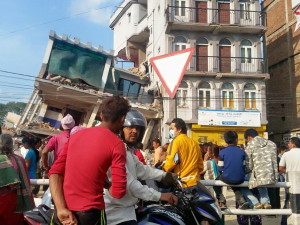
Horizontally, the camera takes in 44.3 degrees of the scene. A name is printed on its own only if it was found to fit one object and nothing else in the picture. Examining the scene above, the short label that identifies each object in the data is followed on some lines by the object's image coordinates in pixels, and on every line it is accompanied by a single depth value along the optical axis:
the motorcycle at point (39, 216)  2.70
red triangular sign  6.94
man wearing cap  5.61
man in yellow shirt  4.87
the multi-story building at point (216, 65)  24.16
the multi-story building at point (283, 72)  26.75
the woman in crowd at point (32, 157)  7.30
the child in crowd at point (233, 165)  4.96
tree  71.81
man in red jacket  2.35
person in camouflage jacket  5.08
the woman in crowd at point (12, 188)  3.38
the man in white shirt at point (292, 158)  6.86
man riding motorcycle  2.65
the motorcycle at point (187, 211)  2.78
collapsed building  21.70
